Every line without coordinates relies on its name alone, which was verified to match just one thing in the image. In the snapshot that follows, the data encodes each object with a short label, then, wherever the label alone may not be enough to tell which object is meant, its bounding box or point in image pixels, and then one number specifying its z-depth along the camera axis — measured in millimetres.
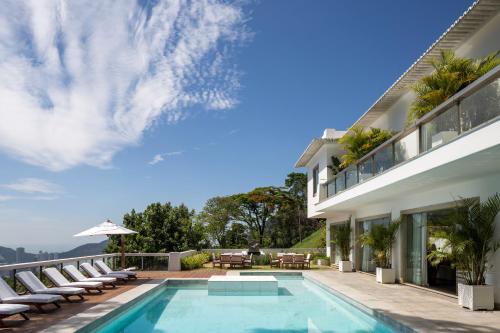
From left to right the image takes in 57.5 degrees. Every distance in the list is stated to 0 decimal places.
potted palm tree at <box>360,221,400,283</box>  15711
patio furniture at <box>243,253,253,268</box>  22297
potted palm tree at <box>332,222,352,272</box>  21234
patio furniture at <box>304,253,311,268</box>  22281
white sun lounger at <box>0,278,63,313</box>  9281
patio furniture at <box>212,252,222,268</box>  22747
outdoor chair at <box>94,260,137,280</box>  15859
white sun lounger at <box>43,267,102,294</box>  12008
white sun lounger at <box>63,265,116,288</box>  13375
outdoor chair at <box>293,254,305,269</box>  21984
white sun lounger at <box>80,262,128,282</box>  14680
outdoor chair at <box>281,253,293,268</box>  22047
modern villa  8328
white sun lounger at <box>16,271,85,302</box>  10547
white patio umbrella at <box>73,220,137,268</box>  16645
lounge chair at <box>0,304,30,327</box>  8165
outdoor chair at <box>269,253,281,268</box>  23205
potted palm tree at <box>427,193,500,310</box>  10047
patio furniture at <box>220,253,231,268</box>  22062
